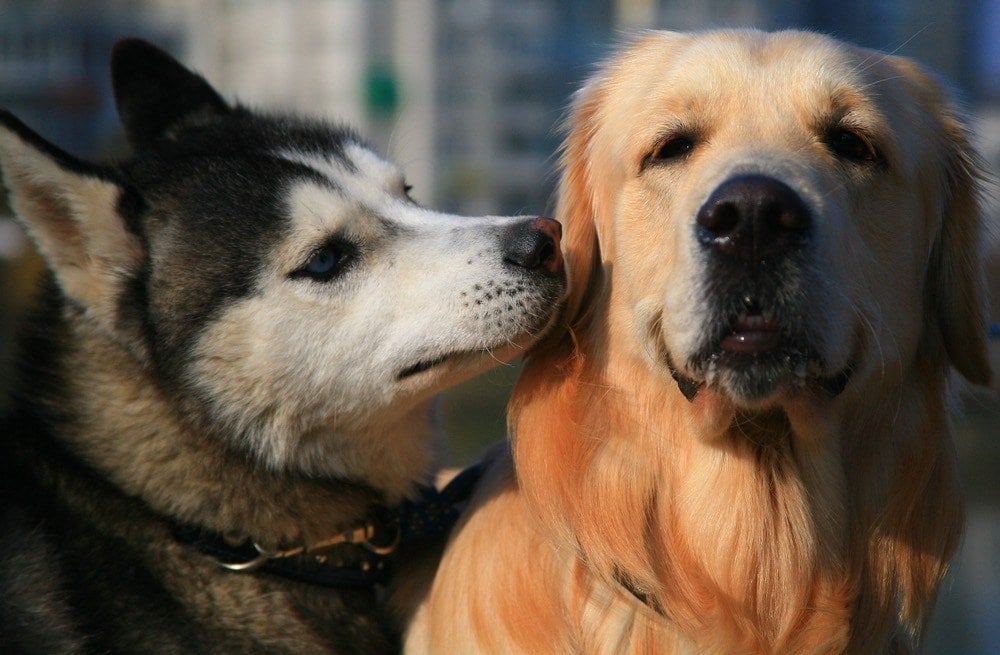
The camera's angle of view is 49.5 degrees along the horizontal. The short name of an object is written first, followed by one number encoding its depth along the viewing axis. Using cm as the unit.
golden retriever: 287
